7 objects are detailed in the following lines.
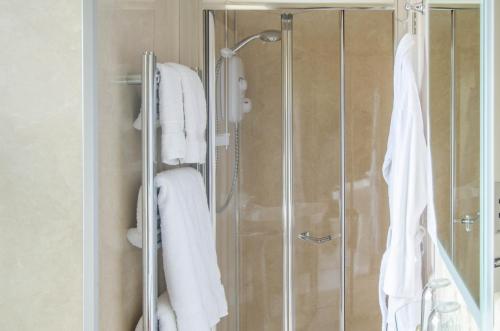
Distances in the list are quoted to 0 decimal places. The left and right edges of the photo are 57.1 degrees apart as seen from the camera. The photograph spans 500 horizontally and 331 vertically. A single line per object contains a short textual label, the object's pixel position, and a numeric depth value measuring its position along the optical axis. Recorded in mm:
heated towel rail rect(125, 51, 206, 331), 1134
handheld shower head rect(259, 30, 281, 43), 2012
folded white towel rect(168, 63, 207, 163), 1299
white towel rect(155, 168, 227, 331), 1229
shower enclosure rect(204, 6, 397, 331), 2016
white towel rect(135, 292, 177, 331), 1242
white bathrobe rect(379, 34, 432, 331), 1280
